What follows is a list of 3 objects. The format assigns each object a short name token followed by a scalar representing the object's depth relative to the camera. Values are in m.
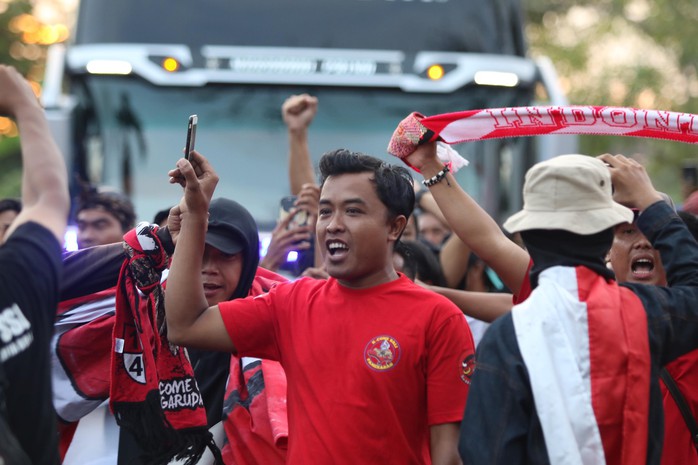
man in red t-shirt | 7.05
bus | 17.20
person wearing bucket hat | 6.19
